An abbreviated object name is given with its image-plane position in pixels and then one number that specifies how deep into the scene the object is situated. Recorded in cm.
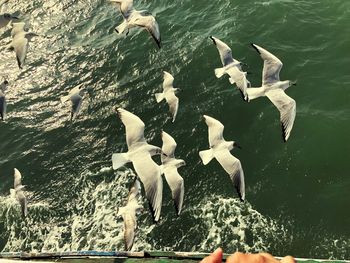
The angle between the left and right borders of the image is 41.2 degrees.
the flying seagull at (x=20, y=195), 1298
